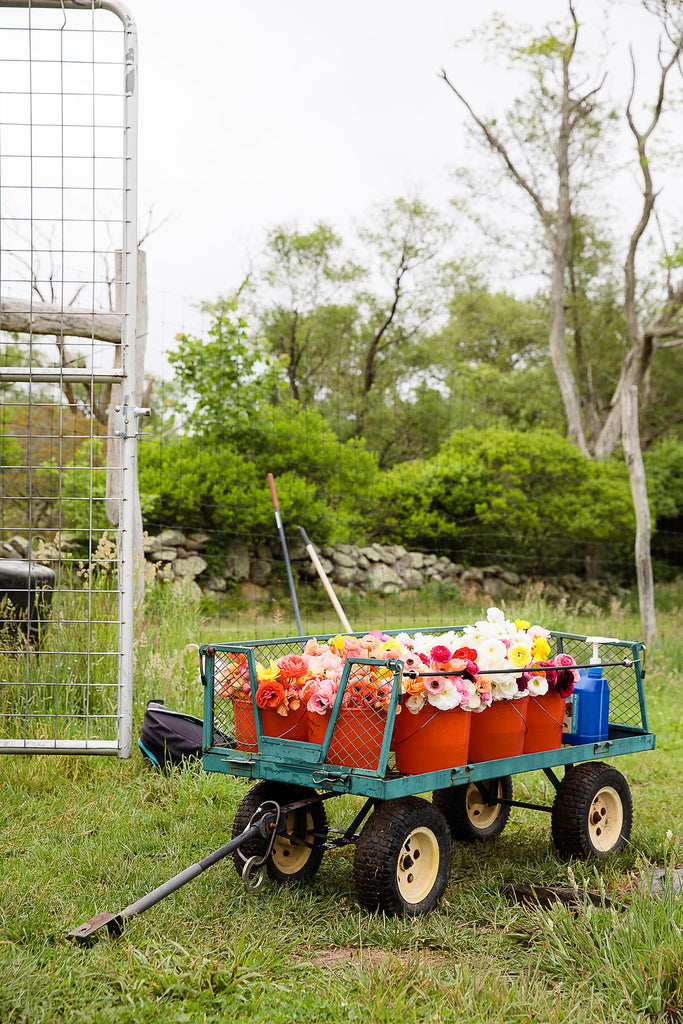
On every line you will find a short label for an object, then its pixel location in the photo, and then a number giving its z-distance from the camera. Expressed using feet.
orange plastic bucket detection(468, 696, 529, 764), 10.87
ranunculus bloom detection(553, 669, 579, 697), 11.69
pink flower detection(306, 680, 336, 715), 10.08
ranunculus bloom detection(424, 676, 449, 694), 9.92
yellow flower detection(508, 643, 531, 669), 11.32
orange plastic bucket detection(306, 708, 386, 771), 9.78
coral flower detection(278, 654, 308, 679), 10.51
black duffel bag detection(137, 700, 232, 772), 14.67
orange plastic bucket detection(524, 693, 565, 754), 11.51
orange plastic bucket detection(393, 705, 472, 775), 10.05
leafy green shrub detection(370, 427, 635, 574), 42.09
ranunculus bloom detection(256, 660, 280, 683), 10.55
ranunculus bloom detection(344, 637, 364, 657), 10.90
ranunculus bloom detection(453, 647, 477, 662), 10.37
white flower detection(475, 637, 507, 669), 11.01
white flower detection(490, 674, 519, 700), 10.77
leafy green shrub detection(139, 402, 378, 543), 31.60
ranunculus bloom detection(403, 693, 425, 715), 9.98
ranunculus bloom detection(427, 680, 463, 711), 9.95
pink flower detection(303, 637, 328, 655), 11.07
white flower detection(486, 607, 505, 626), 12.15
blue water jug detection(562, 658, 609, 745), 12.34
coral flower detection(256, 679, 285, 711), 10.41
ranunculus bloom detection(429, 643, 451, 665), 10.33
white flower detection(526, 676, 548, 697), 11.13
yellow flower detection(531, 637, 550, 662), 11.73
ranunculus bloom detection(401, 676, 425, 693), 9.93
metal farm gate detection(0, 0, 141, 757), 12.46
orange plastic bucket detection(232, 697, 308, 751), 10.58
